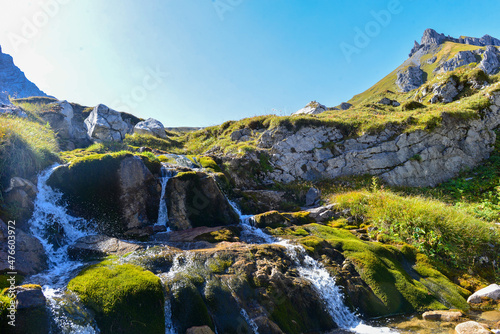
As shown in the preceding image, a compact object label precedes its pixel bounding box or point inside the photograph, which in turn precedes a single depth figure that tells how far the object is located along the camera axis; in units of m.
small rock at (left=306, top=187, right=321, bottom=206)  18.16
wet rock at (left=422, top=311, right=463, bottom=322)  6.97
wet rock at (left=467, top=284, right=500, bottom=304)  7.89
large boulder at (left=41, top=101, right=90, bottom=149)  23.73
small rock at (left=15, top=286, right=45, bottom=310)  4.66
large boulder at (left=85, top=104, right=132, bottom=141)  26.14
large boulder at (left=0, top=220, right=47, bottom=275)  6.48
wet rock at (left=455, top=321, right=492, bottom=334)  5.87
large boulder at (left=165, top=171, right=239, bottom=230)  12.29
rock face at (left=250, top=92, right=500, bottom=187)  21.16
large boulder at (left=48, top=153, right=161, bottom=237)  10.58
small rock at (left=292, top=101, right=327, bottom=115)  38.08
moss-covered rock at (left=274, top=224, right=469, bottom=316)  7.79
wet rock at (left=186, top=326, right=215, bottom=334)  5.36
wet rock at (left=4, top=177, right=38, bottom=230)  8.33
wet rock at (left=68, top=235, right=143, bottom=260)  8.20
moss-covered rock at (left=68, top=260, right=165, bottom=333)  5.11
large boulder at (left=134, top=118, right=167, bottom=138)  31.02
